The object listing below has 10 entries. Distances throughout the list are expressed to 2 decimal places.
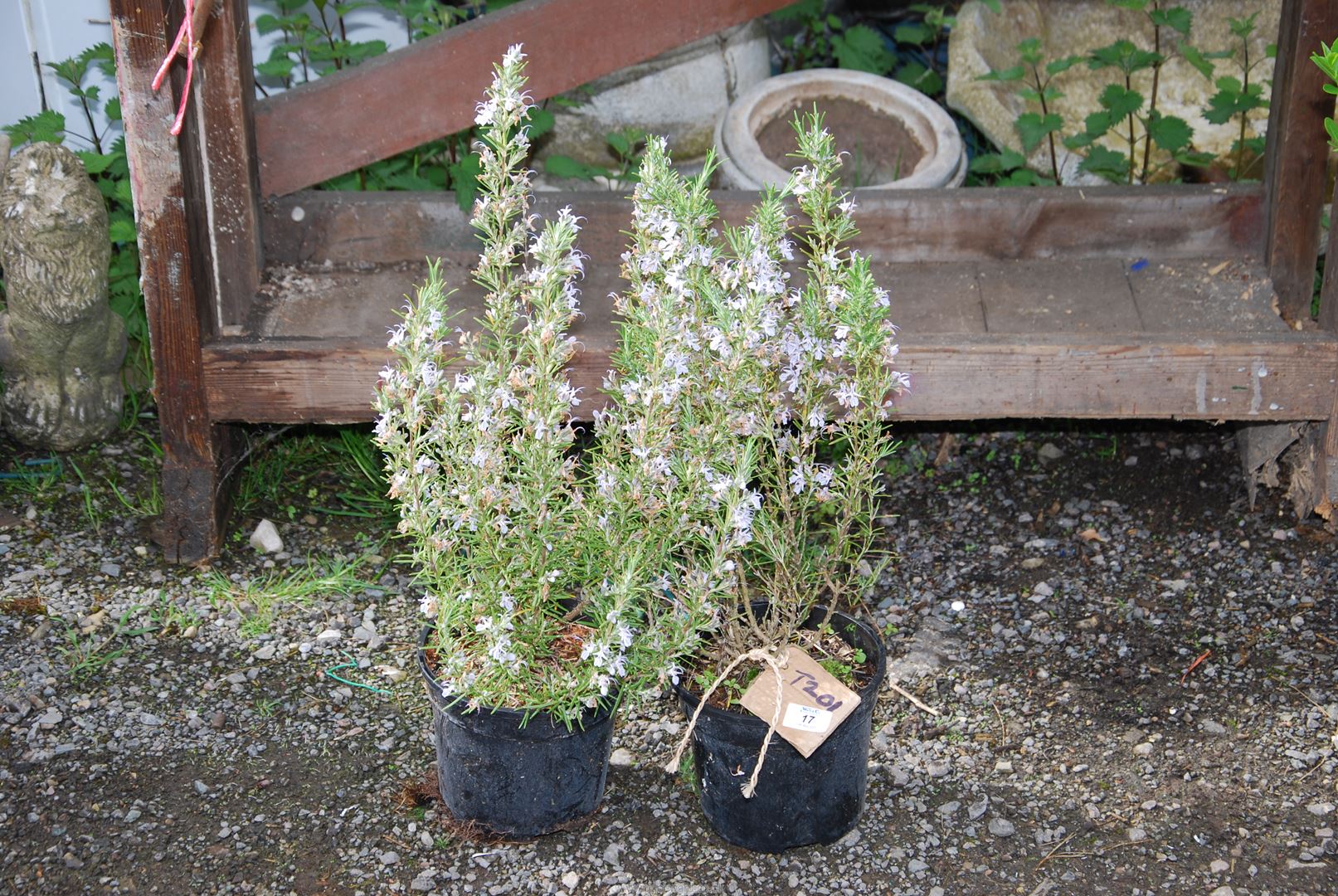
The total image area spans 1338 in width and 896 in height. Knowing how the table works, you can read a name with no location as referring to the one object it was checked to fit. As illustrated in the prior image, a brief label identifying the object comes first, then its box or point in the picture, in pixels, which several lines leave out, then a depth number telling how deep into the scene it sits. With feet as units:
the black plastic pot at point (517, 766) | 8.61
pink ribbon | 10.66
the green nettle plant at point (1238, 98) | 14.40
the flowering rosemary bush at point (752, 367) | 7.76
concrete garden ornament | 12.61
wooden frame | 11.43
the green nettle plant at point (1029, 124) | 15.28
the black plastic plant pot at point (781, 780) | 8.56
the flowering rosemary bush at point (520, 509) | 7.75
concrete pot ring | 15.67
